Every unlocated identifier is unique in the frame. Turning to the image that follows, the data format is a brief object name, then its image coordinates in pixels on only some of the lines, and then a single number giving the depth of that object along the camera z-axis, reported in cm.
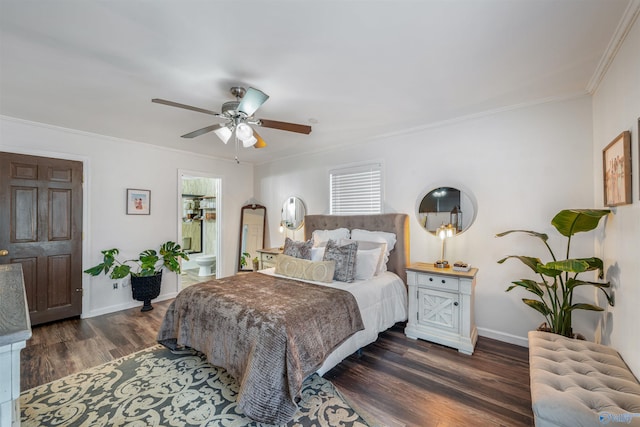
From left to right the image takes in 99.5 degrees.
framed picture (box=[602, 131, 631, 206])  173
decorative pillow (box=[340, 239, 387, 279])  332
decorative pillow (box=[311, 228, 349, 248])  396
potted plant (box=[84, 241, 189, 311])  384
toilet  620
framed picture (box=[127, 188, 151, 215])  423
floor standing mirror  561
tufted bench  123
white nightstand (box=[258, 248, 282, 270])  458
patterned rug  187
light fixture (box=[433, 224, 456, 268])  310
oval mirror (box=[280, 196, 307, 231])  496
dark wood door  328
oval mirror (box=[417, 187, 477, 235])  319
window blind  400
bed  186
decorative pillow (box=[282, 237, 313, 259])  346
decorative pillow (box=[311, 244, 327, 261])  347
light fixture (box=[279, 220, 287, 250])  517
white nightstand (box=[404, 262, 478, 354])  278
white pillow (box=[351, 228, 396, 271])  352
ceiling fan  213
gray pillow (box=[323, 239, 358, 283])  301
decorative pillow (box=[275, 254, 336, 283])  296
